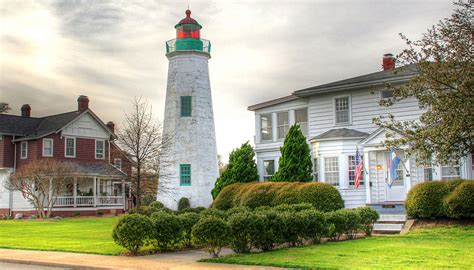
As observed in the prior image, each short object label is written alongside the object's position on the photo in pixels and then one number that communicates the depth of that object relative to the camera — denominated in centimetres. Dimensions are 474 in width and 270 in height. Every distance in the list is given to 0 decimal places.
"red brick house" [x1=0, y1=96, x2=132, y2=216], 4269
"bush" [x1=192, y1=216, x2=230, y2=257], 1409
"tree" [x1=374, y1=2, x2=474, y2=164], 1625
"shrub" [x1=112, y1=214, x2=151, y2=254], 1490
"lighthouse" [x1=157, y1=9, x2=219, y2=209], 3719
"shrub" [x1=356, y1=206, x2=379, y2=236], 1964
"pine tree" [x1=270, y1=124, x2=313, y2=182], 2680
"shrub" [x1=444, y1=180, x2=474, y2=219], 1977
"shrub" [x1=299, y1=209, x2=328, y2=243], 1641
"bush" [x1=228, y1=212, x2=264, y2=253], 1455
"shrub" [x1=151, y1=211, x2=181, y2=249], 1548
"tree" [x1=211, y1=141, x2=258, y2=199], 3033
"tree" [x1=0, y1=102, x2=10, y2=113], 6870
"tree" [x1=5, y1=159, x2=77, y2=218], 3919
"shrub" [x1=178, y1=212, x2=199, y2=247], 1609
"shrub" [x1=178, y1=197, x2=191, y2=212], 3600
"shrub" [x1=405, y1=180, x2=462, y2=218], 2073
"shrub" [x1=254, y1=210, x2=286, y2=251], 1491
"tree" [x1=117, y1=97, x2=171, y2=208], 2398
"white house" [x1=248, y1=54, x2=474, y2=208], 2520
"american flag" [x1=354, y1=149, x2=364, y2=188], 2581
